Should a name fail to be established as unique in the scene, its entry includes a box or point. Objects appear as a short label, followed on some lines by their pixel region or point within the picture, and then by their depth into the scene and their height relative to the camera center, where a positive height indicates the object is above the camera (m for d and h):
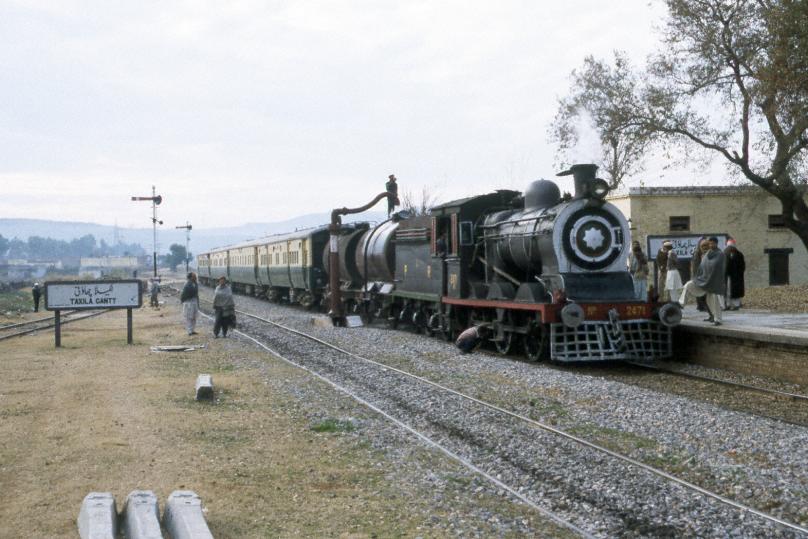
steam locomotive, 14.53 -0.15
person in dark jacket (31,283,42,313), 39.54 -0.72
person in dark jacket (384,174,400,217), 27.48 +2.55
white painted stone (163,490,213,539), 5.43 -1.61
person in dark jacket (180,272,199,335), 22.86 -0.73
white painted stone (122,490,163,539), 5.53 -1.63
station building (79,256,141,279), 161.64 +2.52
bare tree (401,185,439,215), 65.94 +5.16
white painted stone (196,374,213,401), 11.82 -1.60
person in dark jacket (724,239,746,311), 18.17 -0.28
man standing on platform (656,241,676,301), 20.03 -0.04
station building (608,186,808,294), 33.50 +1.74
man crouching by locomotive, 16.69 -1.38
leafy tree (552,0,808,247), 23.84 +5.21
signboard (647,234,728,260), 21.58 +0.52
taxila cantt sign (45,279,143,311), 20.36 -0.45
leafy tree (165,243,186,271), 179.38 +4.26
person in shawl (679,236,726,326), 15.36 -0.25
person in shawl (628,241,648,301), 18.11 +0.03
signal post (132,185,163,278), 48.22 +4.24
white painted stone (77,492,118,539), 5.42 -1.60
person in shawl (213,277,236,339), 21.91 -0.88
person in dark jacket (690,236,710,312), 16.22 +0.07
